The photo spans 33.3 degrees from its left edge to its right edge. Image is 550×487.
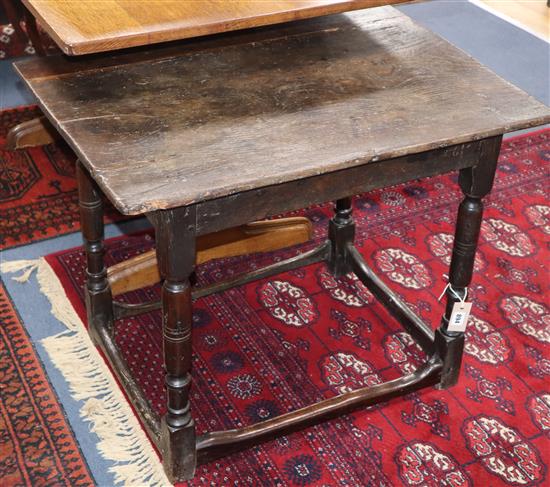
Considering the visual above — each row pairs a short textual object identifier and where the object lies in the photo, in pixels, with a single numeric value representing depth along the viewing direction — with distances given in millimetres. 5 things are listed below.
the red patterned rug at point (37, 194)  3025
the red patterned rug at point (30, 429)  2154
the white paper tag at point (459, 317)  2268
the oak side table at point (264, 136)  1780
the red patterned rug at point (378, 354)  2213
